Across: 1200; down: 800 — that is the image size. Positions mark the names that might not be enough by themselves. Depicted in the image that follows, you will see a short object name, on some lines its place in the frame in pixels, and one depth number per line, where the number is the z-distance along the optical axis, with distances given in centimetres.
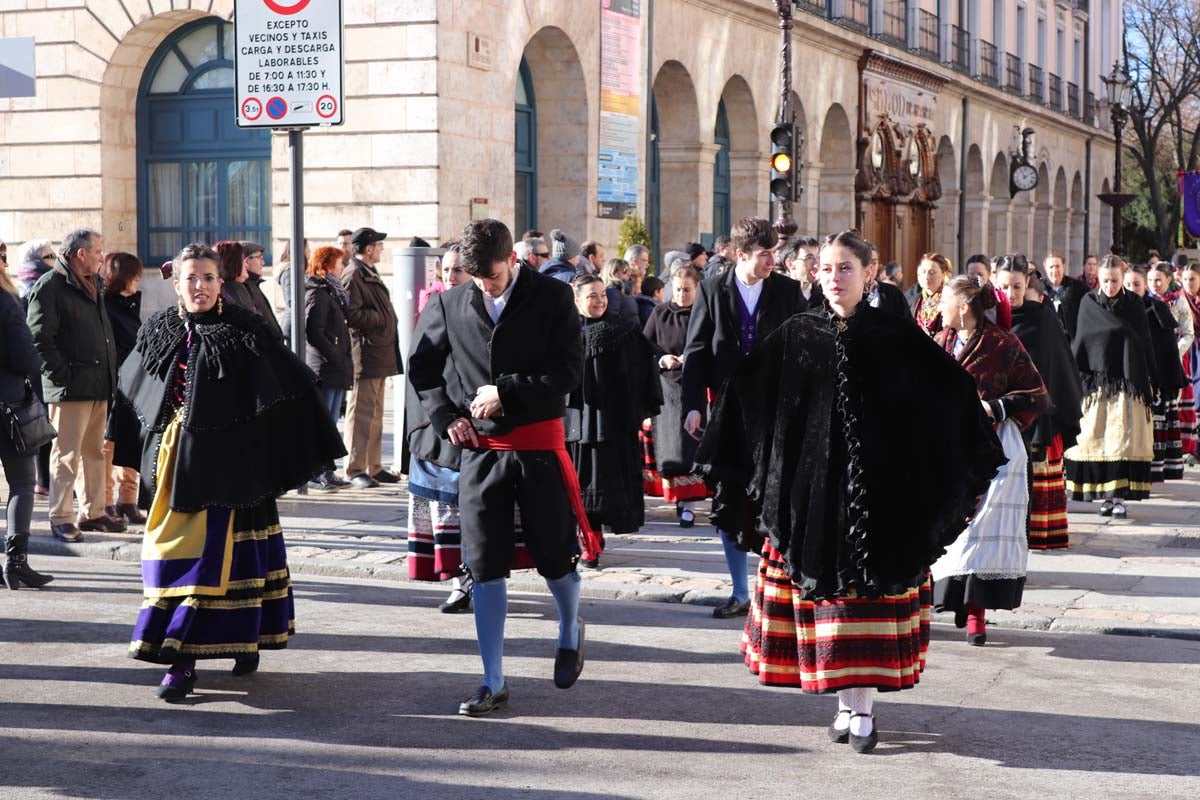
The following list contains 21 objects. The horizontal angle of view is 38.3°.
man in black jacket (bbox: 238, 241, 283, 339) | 1164
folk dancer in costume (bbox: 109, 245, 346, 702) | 673
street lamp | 3475
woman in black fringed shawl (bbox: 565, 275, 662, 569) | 964
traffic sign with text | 1048
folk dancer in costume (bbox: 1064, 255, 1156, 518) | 1234
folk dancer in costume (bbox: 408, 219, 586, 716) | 650
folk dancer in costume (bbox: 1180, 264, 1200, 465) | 1520
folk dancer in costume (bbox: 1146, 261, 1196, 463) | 1458
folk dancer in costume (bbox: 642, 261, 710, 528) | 1089
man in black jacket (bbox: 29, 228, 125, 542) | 1021
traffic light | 1828
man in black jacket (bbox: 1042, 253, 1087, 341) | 1382
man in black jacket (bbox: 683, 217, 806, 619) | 853
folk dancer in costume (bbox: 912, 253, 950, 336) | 1229
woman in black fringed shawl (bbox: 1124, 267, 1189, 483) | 1327
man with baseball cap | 1338
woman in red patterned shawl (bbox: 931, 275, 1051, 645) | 777
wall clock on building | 4272
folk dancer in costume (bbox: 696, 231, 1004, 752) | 588
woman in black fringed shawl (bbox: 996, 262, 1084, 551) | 978
